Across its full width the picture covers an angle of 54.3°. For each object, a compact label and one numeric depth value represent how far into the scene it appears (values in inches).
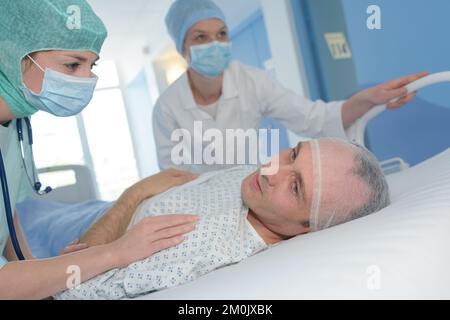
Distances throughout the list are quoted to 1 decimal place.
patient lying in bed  38.7
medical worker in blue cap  74.3
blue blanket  67.4
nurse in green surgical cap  39.3
